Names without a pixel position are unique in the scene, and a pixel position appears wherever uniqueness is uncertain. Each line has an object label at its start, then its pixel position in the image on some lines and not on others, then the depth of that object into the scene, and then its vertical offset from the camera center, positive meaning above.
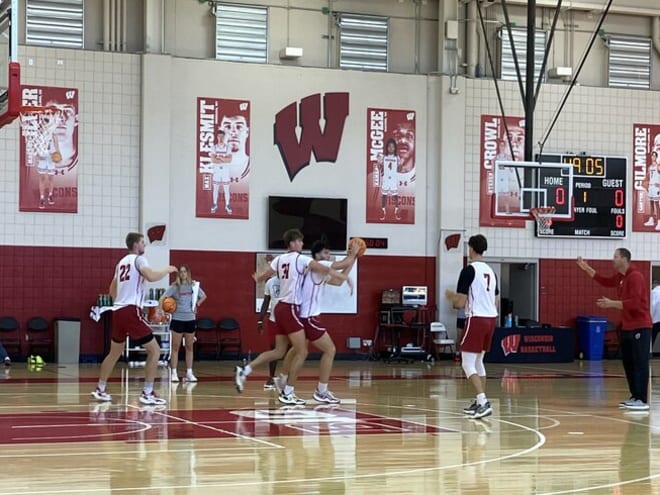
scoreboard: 25.42 +0.86
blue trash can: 26.05 -2.31
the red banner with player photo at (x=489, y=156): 25.75 +1.77
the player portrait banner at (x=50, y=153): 22.66 +1.51
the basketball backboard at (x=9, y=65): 11.87 +1.76
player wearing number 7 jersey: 12.15 -0.86
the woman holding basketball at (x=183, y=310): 16.59 -1.15
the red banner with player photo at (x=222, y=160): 23.81 +1.49
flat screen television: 24.12 +0.28
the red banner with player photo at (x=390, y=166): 24.95 +1.48
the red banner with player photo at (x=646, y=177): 26.75 +1.39
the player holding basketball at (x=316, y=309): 13.20 -0.89
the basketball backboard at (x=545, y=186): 20.59 +0.92
